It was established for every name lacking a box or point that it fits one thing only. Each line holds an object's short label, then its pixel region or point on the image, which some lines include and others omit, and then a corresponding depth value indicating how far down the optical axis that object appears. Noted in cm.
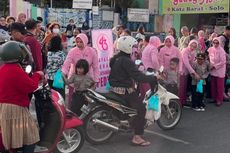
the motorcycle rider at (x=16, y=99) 465
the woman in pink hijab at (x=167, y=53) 930
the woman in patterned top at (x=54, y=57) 773
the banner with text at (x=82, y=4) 1518
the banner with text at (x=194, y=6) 1626
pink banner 928
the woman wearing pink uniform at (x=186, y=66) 959
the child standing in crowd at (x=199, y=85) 967
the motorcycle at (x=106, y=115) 654
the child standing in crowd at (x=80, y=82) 719
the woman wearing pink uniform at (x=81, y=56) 791
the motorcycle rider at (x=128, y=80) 650
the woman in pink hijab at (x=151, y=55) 899
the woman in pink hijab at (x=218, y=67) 1014
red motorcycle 539
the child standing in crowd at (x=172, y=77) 895
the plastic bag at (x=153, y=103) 693
